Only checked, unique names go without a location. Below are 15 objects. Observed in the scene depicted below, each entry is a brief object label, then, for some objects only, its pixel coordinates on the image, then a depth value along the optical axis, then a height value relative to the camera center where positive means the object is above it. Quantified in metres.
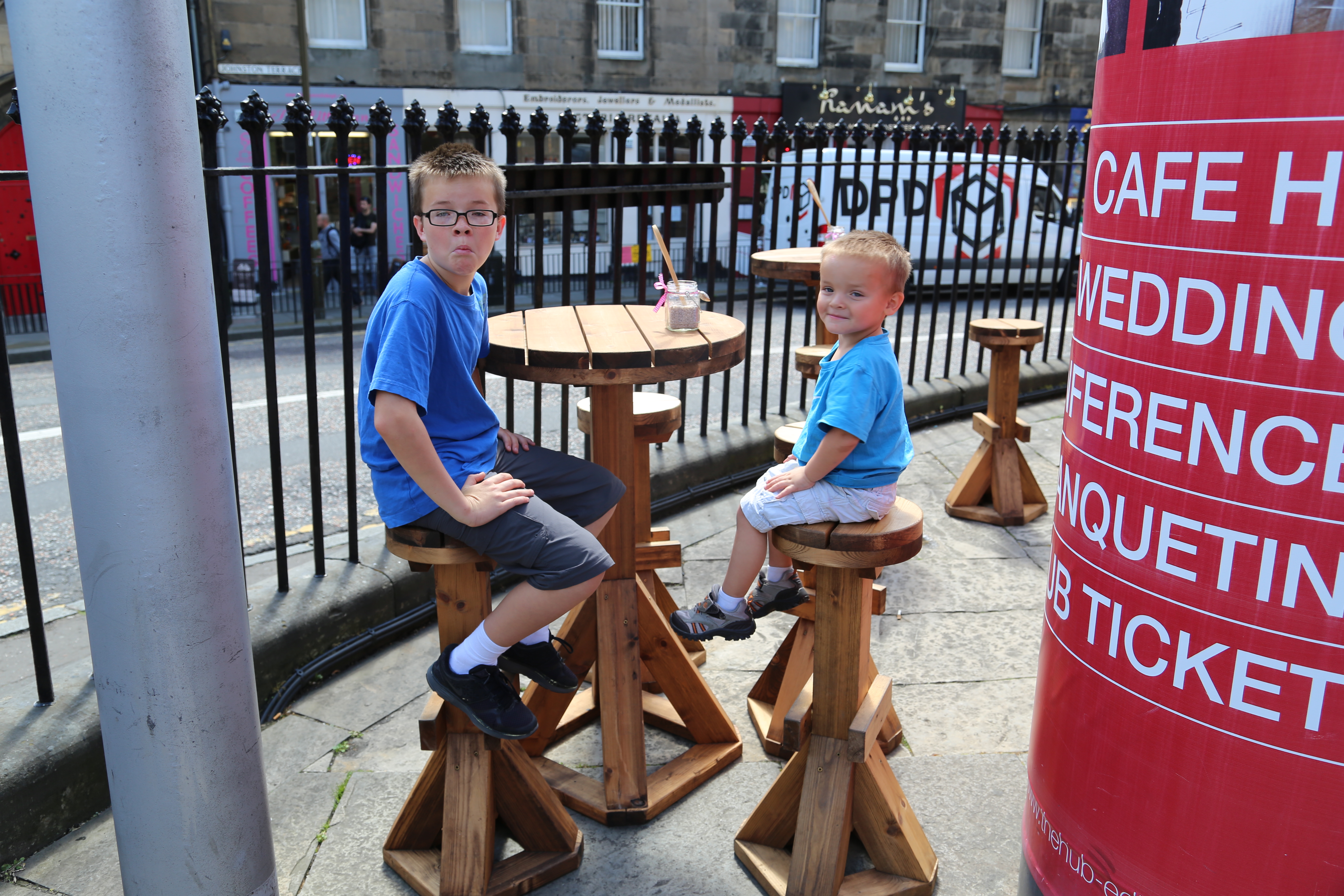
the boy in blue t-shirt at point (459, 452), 2.14 -0.59
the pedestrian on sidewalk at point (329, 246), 14.89 -0.87
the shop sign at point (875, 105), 20.92 +1.88
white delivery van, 14.46 -0.31
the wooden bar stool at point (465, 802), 2.28 -1.43
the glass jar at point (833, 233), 4.40 -0.17
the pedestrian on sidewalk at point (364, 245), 15.45 -0.88
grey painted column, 1.42 -0.37
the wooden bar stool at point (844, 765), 2.23 -1.31
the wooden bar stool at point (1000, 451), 4.73 -1.20
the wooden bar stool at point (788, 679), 2.86 -1.41
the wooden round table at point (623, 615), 2.50 -1.16
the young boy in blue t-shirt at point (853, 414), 2.37 -0.52
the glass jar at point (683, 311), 2.81 -0.33
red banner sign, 1.29 -0.37
